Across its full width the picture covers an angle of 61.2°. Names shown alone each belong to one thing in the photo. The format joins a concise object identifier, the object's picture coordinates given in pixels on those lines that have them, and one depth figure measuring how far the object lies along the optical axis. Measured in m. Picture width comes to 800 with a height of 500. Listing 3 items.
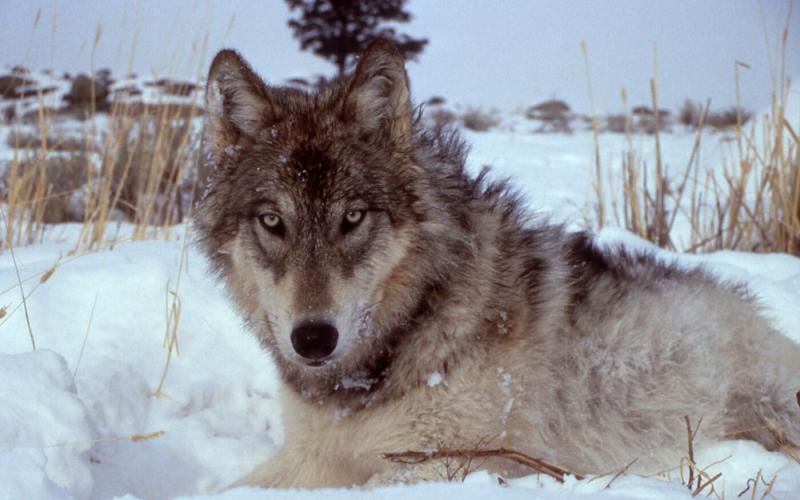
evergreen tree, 26.73
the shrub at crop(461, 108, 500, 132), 18.19
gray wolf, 2.37
